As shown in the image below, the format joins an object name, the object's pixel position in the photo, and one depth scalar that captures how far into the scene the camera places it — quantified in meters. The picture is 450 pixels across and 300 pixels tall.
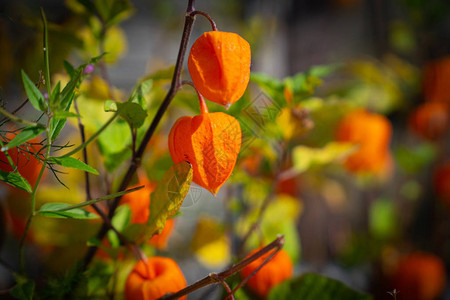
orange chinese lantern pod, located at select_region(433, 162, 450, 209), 0.56
